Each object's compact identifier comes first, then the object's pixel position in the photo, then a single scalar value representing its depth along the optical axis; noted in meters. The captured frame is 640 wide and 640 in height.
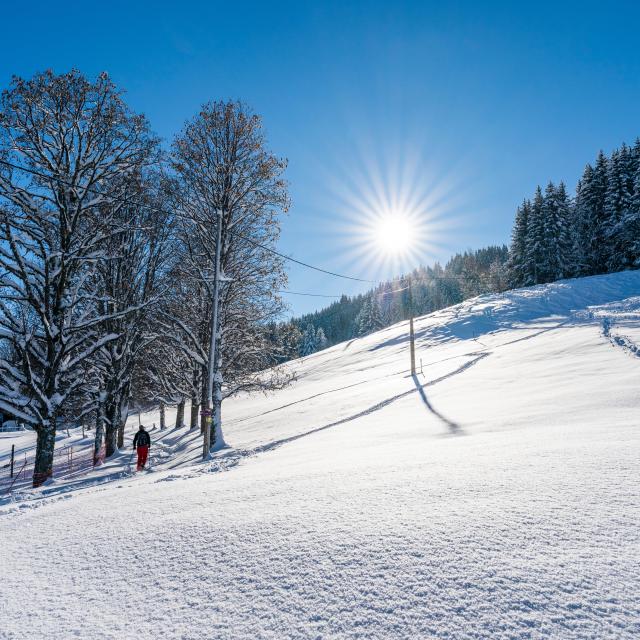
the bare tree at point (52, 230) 8.88
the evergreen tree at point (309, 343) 92.94
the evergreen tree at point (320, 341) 96.12
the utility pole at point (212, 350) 10.59
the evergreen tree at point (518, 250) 50.88
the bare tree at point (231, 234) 12.22
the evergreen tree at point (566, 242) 47.38
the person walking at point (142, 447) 11.03
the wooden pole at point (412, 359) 21.63
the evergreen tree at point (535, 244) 48.06
